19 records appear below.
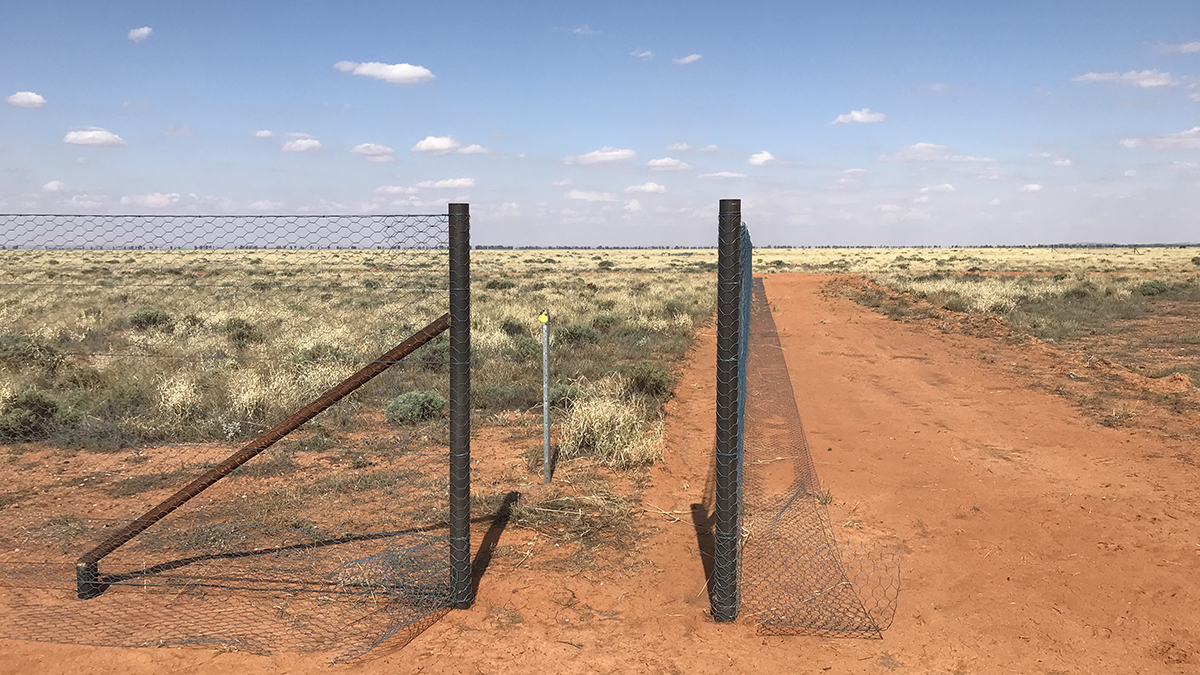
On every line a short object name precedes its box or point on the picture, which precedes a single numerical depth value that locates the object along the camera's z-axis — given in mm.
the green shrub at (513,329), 15984
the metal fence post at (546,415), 6413
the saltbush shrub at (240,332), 13805
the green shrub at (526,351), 12469
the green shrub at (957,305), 20681
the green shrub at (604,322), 16953
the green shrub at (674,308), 20431
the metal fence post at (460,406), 3842
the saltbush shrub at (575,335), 14430
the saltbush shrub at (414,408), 8531
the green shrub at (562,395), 9198
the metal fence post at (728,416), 3730
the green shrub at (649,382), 10188
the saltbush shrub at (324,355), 10981
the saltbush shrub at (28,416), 7832
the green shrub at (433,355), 11148
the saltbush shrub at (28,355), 10719
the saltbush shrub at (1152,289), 25078
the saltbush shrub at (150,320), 15818
